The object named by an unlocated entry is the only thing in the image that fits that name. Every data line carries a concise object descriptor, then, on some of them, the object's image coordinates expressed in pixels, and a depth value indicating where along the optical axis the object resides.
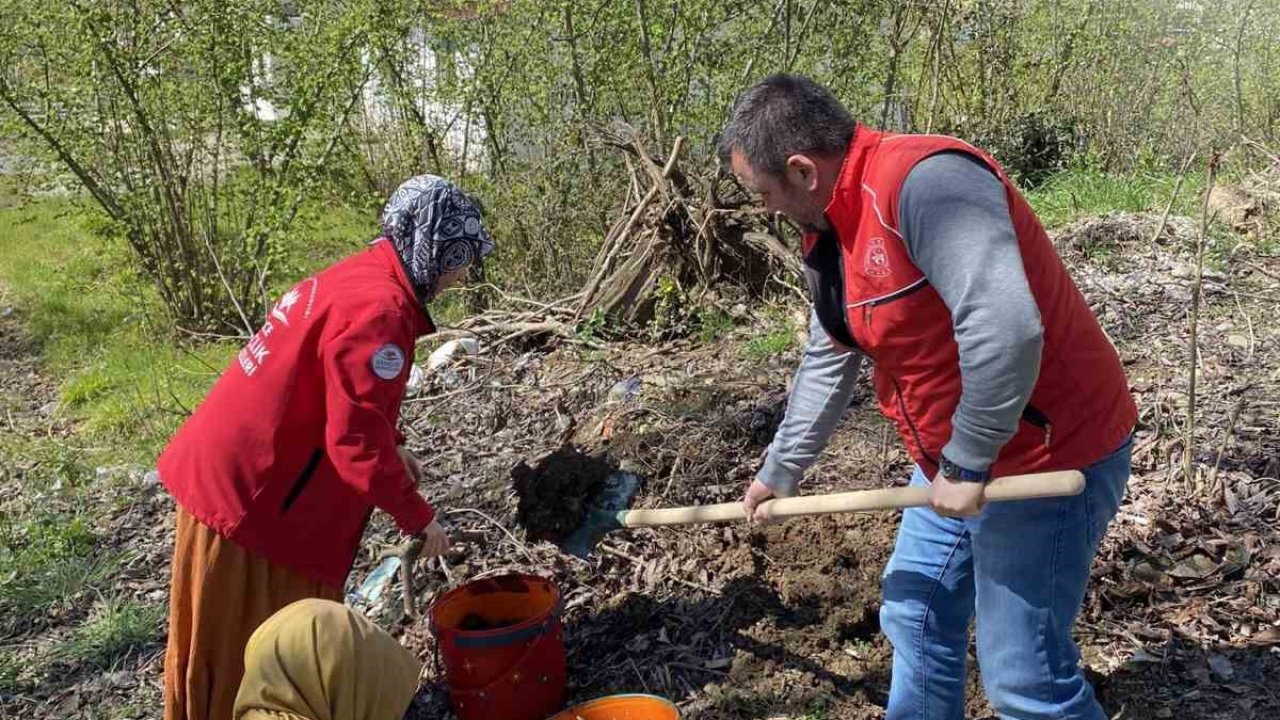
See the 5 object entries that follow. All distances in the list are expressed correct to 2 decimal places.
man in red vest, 2.17
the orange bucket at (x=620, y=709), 3.32
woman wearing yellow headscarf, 2.40
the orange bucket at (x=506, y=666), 3.43
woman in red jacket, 2.87
